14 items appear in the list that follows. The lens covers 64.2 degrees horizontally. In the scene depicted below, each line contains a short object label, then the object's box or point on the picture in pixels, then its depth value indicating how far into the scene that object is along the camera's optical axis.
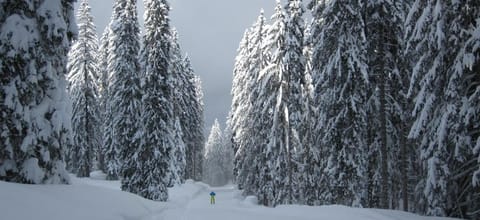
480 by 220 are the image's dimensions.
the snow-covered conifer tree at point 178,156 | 38.02
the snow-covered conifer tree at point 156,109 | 28.47
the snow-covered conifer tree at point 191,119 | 53.82
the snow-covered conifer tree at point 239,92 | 41.93
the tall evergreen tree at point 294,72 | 27.58
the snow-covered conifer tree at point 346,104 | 19.67
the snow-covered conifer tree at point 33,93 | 10.25
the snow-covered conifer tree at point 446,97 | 11.45
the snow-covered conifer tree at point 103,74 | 51.21
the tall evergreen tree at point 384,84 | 19.42
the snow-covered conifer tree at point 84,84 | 42.16
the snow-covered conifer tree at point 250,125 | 34.41
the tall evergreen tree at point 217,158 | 106.22
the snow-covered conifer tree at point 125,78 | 31.12
